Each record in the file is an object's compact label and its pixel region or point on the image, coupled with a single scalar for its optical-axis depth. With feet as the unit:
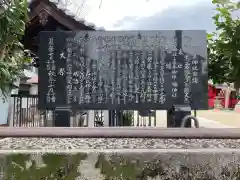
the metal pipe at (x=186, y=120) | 10.76
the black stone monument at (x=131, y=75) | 12.28
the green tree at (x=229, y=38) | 8.03
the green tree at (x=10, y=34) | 9.63
